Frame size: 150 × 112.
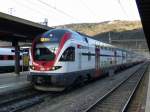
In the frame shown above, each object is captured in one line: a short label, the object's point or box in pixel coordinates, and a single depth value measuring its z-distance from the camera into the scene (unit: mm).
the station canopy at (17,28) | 9662
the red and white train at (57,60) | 7895
